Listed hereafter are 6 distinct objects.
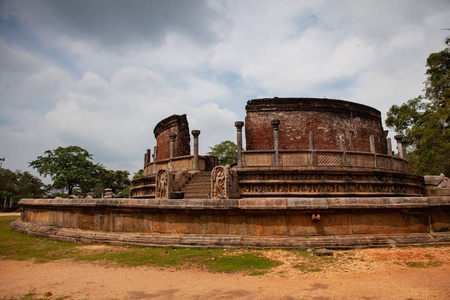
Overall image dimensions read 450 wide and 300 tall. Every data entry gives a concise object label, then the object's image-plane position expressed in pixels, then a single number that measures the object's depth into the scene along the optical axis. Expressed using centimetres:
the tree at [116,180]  4091
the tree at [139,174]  3947
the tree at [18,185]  3856
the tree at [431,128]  1958
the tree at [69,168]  3653
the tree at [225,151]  4356
